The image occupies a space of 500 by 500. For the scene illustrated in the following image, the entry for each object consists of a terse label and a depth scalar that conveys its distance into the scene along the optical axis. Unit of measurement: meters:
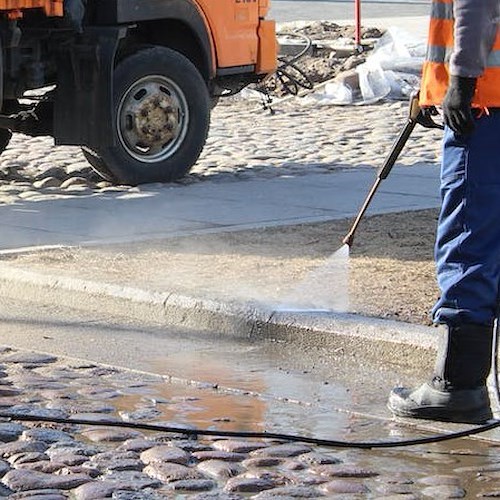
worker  5.40
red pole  20.25
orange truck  10.86
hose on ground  5.29
